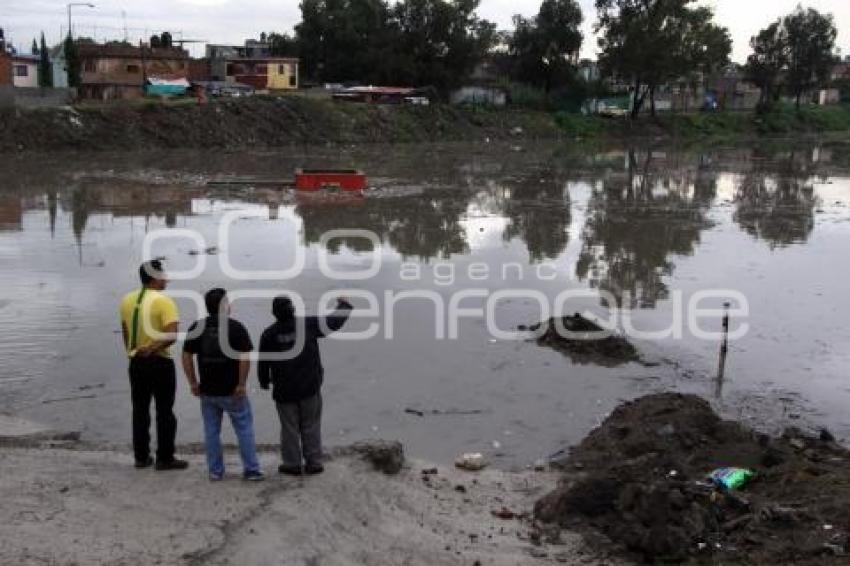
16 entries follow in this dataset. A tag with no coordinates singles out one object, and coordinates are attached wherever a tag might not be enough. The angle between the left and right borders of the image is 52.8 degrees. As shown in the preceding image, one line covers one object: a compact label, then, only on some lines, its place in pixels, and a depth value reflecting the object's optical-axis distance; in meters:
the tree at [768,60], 102.19
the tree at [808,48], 103.75
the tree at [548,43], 80.88
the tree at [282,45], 82.98
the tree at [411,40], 73.44
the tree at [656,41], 77.31
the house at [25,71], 56.25
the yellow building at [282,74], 74.25
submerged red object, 30.30
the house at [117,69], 59.62
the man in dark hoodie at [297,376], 6.69
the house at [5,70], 50.72
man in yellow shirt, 6.79
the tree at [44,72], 58.22
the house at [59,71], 62.50
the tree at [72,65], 56.16
